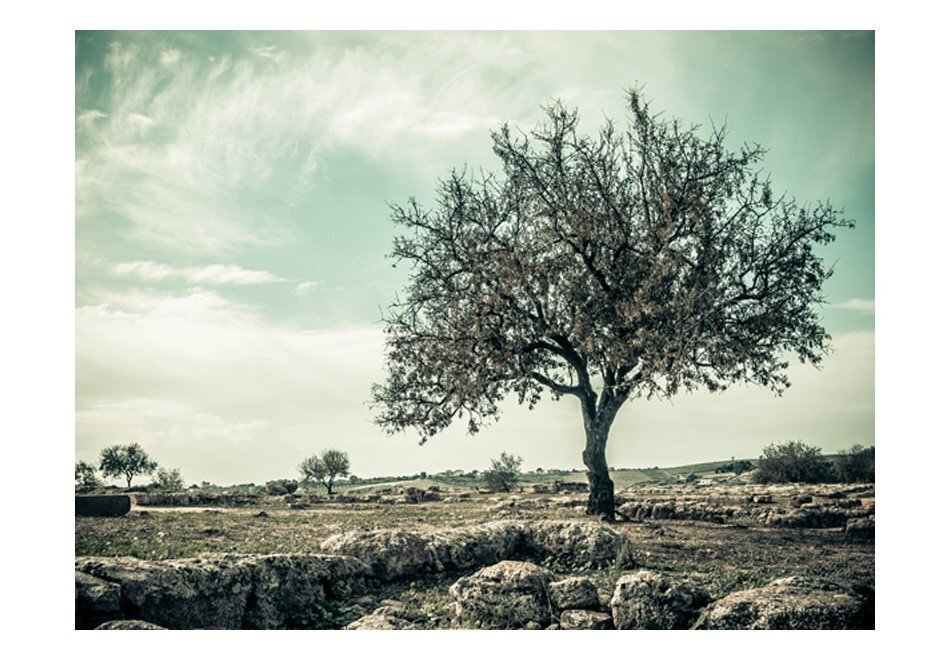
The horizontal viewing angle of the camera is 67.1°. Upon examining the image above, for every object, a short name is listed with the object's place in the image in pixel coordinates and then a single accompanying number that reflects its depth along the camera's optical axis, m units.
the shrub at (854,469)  37.66
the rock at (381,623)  9.77
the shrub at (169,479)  61.83
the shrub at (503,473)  55.50
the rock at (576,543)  13.56
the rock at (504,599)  10.07
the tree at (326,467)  64.56
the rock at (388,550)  12.10
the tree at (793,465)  42.62
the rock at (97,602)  8.84
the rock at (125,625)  8.59
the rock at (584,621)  9.84
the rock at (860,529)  18.97
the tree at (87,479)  26.25
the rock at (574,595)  10.17
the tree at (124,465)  55.76
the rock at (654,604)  9.74
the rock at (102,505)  28.41
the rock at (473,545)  12.96
